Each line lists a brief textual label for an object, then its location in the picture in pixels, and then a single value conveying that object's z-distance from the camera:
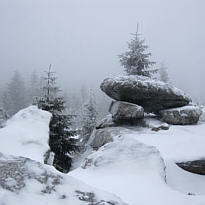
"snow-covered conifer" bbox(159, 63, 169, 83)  28.80
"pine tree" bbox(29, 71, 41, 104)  42.50
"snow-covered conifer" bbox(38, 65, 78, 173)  12.63
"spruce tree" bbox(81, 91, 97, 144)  16.69
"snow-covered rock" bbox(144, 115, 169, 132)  11.15
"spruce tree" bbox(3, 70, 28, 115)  35.04
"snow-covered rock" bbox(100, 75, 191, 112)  12.49
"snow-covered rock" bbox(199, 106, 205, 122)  13.07
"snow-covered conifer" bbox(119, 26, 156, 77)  17.44
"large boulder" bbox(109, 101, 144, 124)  12.42
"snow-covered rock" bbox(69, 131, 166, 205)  4.78
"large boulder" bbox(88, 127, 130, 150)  10.99
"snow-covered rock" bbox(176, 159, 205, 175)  7.78
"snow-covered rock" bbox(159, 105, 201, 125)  12.04
